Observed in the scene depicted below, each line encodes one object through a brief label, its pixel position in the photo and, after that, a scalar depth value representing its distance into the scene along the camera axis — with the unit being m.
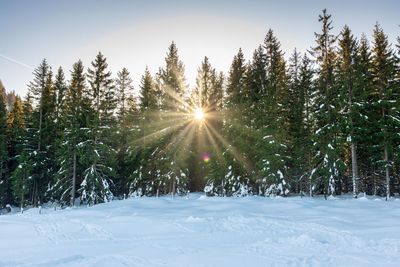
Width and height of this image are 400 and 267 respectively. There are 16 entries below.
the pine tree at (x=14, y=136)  41.41
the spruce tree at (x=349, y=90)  28.05
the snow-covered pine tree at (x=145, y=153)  37.62
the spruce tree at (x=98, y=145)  35.12
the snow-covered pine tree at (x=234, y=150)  33.25
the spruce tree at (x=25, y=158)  37.75
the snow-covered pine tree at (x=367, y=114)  28.61
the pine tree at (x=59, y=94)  41.89
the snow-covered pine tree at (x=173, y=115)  36.56
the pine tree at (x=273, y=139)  29.69
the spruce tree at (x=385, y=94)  28.12
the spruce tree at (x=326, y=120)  28.52
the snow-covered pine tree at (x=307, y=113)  31.91
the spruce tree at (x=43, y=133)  40.12
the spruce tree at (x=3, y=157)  40.68
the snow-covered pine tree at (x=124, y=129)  39.81
